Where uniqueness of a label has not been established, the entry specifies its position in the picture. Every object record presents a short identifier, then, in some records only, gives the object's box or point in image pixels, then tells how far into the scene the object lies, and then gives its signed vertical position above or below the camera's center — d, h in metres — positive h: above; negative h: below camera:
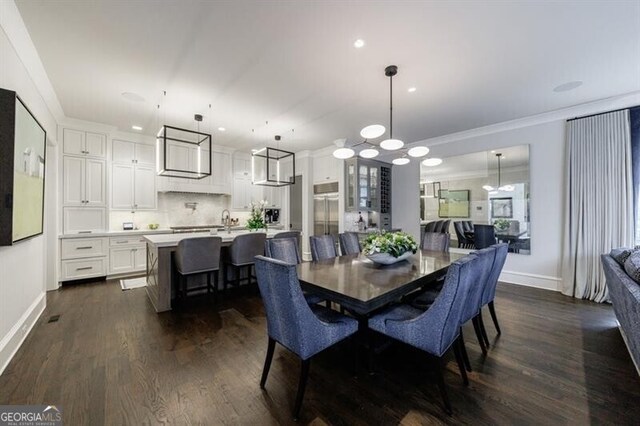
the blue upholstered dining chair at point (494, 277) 2.35 -0.59
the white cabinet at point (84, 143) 4.49 +1.24
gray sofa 1.78 -0.68
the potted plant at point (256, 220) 4.31 -0.11
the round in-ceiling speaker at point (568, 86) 3.22 +1.62
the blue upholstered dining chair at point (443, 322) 1.61 -0.71
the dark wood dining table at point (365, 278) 1.70 -0.51
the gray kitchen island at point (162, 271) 3.27 -0.74
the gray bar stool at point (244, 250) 3.62 -0.52
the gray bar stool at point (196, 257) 3.14 -0.54
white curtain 3.58 +0.23
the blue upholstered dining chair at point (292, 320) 1.57 -0.68
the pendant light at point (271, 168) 4.93 +1.05
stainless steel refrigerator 6.02 +0.11
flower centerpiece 2.46 -0.32
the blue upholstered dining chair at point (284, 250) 2.71 -0.39
